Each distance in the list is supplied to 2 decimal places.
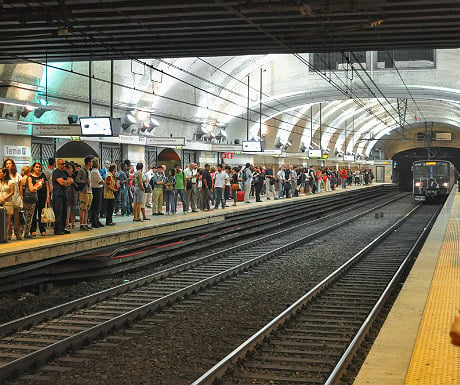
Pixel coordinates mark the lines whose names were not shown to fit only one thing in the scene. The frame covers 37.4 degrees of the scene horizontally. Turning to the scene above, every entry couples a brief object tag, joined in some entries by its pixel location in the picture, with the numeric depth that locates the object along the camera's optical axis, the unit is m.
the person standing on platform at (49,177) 14.36
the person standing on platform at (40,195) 12.50
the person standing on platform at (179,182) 19.38
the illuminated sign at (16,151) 18.64
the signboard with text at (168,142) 24.08
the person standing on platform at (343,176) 47.62
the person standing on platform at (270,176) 29.46
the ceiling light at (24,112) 19.14
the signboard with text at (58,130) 17.20
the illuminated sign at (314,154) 40.69
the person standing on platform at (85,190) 13.88
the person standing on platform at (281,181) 31.00
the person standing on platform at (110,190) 15.06
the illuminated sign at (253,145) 29.41
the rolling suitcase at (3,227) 11.66
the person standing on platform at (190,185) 20.66
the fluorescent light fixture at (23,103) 15.69
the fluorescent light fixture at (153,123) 27.19
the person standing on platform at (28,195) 12.28
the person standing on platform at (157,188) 18.91
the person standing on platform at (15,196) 11.78
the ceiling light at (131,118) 25.38
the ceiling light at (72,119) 18.27
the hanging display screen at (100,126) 16.64
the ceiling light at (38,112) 20.14
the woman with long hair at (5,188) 11.71
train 38.00
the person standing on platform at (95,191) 14.67
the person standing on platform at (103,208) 18.88
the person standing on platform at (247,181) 26.02
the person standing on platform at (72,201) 14.55
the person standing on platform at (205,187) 20.72
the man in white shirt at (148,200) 23.69
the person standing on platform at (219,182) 21.55
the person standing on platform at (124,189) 18.47
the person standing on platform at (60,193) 13.07
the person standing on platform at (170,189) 19.33
